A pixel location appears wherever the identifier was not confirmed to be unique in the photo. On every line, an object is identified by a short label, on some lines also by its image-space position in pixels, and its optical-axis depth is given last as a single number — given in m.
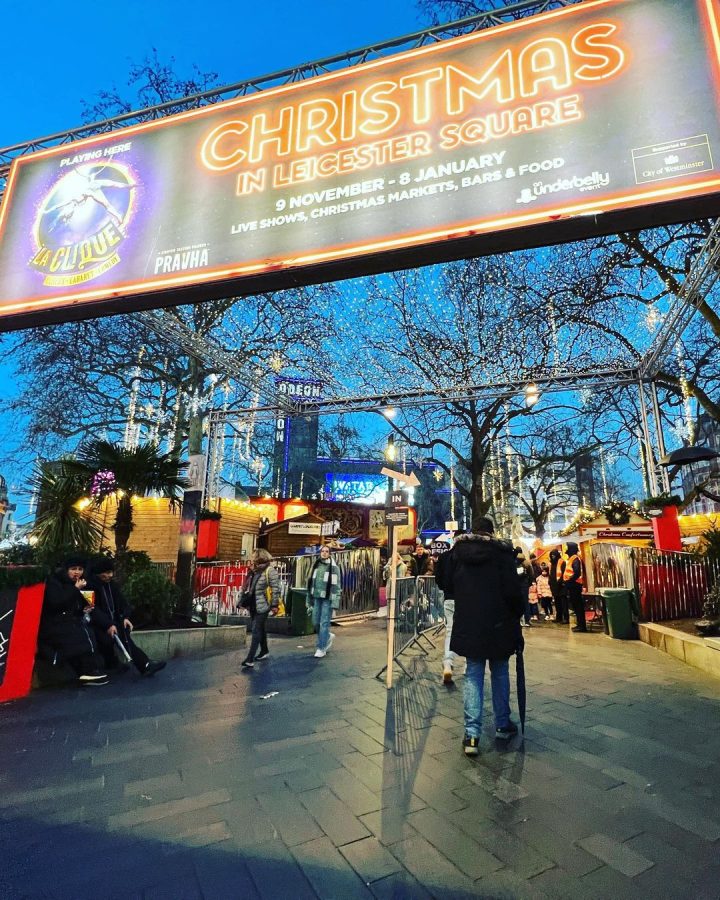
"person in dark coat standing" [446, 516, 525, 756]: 3.84
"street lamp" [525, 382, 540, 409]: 13.70
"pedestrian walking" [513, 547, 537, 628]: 11.03
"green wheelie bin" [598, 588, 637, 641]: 9.26
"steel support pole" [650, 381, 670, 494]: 13.75
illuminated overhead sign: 3.93
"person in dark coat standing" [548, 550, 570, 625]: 11.90
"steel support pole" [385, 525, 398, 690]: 5.44
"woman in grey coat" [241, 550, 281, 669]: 7.13
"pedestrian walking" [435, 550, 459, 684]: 4.29
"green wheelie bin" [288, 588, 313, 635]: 10.58
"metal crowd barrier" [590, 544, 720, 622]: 8.68
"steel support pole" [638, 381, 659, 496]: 13.65
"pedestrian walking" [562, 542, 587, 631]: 10.30
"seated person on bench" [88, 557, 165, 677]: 6.31
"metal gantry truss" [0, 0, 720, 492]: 5.13
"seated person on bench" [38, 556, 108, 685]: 5.80
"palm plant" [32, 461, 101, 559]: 8.16
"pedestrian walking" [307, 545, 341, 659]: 8.06
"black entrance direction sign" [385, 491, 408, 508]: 6.19
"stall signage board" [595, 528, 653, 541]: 14.57
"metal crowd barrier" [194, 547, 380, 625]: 11.91
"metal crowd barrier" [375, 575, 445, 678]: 7.70
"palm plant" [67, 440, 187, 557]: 8.15
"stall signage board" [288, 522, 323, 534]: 17.97
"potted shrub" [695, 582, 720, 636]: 6.86
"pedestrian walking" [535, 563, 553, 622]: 13.12
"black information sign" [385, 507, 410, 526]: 5.98
